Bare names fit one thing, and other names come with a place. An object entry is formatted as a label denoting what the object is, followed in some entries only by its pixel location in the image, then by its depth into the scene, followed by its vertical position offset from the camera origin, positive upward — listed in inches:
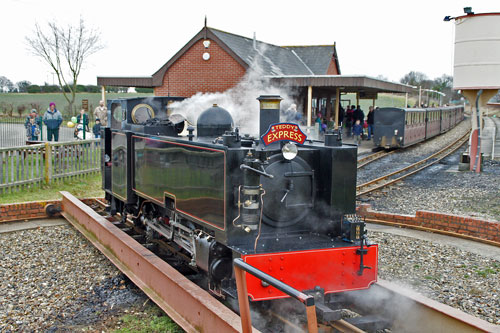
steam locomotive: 181.8 -35.6
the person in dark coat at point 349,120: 1015.0 -3.4
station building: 855.1 +84.6
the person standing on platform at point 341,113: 1009.9 +10.0
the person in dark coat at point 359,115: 978.3 +6.9
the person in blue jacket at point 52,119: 590.6 -4.4
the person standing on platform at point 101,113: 595.2 +3.4
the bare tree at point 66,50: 1306.6 +173.6
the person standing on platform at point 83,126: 651.0 -14.9
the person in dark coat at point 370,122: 1075.3 -7.5
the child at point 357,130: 956.6 -22.9
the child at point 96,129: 641.6 -17.4
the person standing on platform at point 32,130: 692.7 -21.2
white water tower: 552.7 +71.9
